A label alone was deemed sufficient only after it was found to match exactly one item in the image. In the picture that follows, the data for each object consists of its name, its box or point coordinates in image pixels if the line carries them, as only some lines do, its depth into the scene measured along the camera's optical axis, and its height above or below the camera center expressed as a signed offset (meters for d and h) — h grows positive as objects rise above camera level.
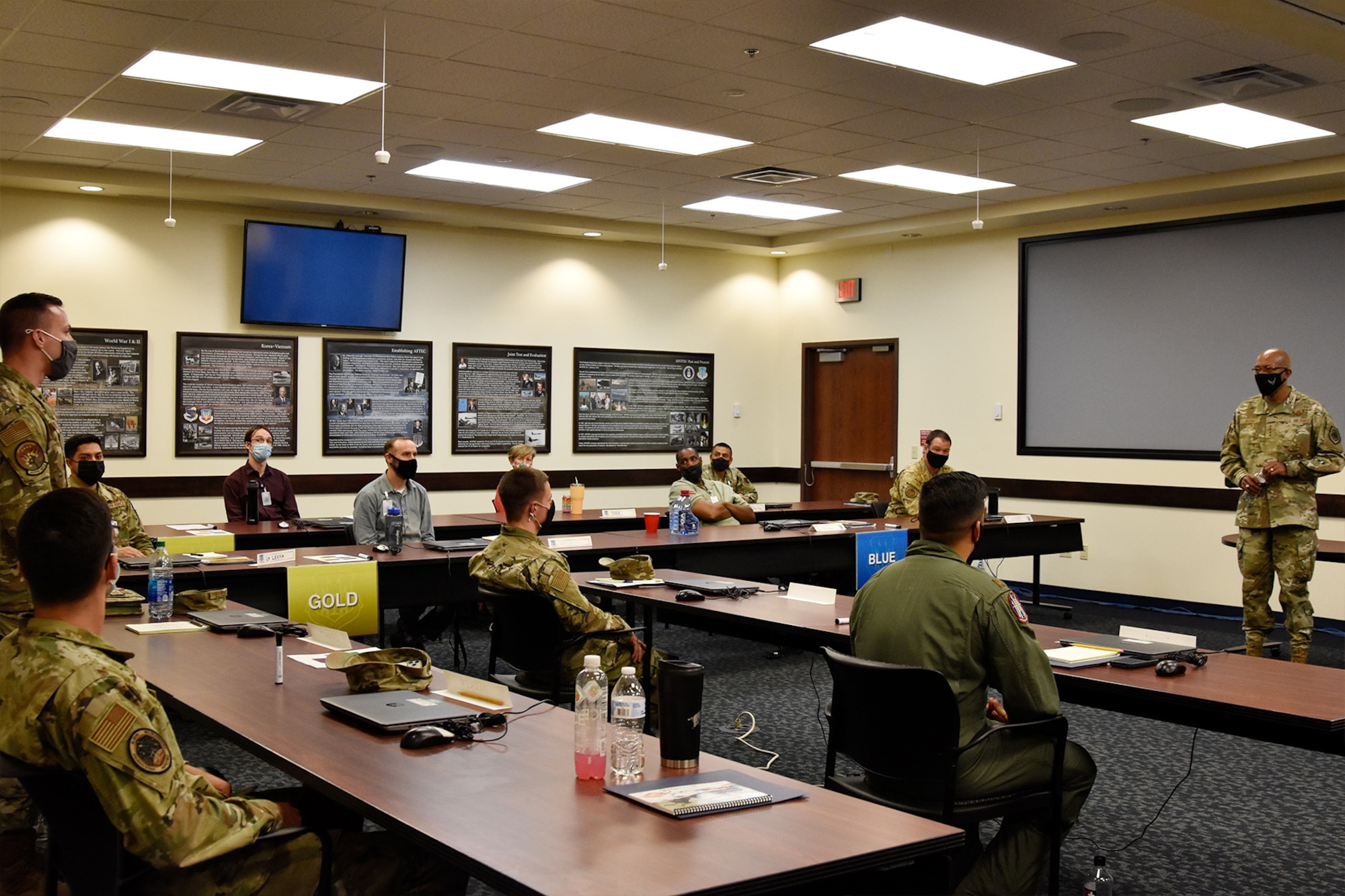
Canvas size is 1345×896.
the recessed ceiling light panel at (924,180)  8.36 +1.80
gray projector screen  8.22 +0.80
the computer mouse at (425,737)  2.40 -0.65
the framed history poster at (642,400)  10.88 +0.21
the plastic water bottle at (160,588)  3.99 -0.60
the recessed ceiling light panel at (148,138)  7.10 +1.73
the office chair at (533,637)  4.04 -0.75
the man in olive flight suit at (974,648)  2.84 -0.54
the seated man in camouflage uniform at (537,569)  4.03 -0.51
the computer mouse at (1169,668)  3.12 -0.63
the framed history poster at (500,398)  10.16 +0.20
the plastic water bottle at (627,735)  2.21 -0.59
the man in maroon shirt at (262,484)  7.43 -0.44
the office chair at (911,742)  2.73 -0.76
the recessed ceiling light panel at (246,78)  5.86 +1.74
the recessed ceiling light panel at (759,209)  9.53 +1.80
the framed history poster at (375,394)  9.55 +0.20
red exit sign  11.23 +1.30
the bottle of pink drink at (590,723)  2.20 -0.57
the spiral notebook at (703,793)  2.03 -0.66
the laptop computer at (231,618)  3.80 -0.68
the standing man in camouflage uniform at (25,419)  3.16 -0.02
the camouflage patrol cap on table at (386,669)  2.88 -0.62
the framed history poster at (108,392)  8.45 +0.16
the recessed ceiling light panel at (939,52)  5.32 +1.77
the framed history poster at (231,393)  8.92 +0.18
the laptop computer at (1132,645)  3.40 -0.64
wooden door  11.09 +0.08
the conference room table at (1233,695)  2.78 -0.66
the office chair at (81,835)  1.99 -0.72
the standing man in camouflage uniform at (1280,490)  6.69 -0.33
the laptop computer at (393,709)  2.57 -0.66
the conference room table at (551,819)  1.74 -0.67
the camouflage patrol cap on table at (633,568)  5.11 -0.63
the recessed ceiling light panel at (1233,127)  6.64 +1.79
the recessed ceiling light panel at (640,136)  7.02 +1.77
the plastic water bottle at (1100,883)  2.81 -1.11
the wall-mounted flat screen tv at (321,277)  9.09 +1.12
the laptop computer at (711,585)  4.78 -0.68
